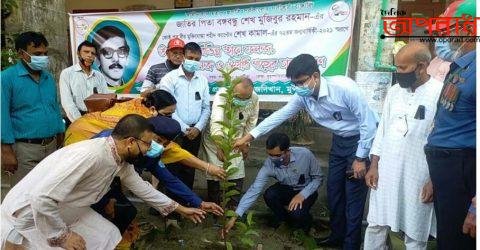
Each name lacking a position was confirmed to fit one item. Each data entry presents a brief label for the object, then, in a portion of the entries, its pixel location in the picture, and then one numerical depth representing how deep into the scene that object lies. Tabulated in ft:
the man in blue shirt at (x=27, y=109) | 10.57
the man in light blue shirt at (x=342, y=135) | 9.80
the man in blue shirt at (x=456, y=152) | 6.90
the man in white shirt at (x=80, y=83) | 12.74
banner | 12.55
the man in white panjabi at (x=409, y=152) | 8.20
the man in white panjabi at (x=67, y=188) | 6.81
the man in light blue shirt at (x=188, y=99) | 12.91
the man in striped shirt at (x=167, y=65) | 14.12
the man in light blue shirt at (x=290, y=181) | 11.46
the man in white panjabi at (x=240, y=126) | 12.14
